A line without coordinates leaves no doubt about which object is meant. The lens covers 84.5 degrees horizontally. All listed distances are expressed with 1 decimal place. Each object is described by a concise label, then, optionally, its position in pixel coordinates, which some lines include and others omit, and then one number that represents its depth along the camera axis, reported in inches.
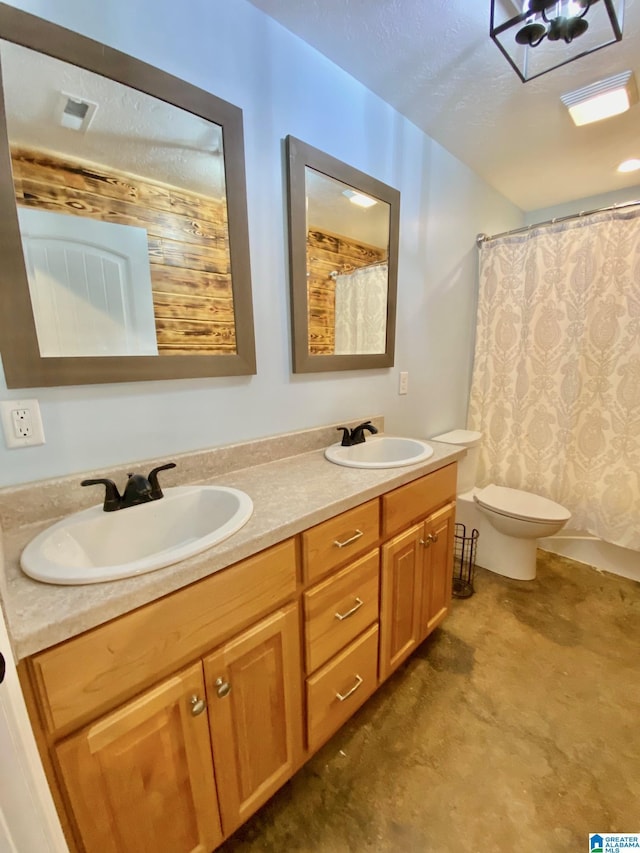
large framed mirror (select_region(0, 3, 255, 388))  31.8
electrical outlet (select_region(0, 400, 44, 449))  32.9
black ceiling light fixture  39.2
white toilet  71.4
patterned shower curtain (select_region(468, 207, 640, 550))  72.7
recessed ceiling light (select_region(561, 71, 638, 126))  53.3
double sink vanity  23.4
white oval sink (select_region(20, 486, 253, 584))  25.5
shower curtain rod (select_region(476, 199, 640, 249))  68.9
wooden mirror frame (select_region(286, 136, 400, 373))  48.8
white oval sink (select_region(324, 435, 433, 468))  54.5
